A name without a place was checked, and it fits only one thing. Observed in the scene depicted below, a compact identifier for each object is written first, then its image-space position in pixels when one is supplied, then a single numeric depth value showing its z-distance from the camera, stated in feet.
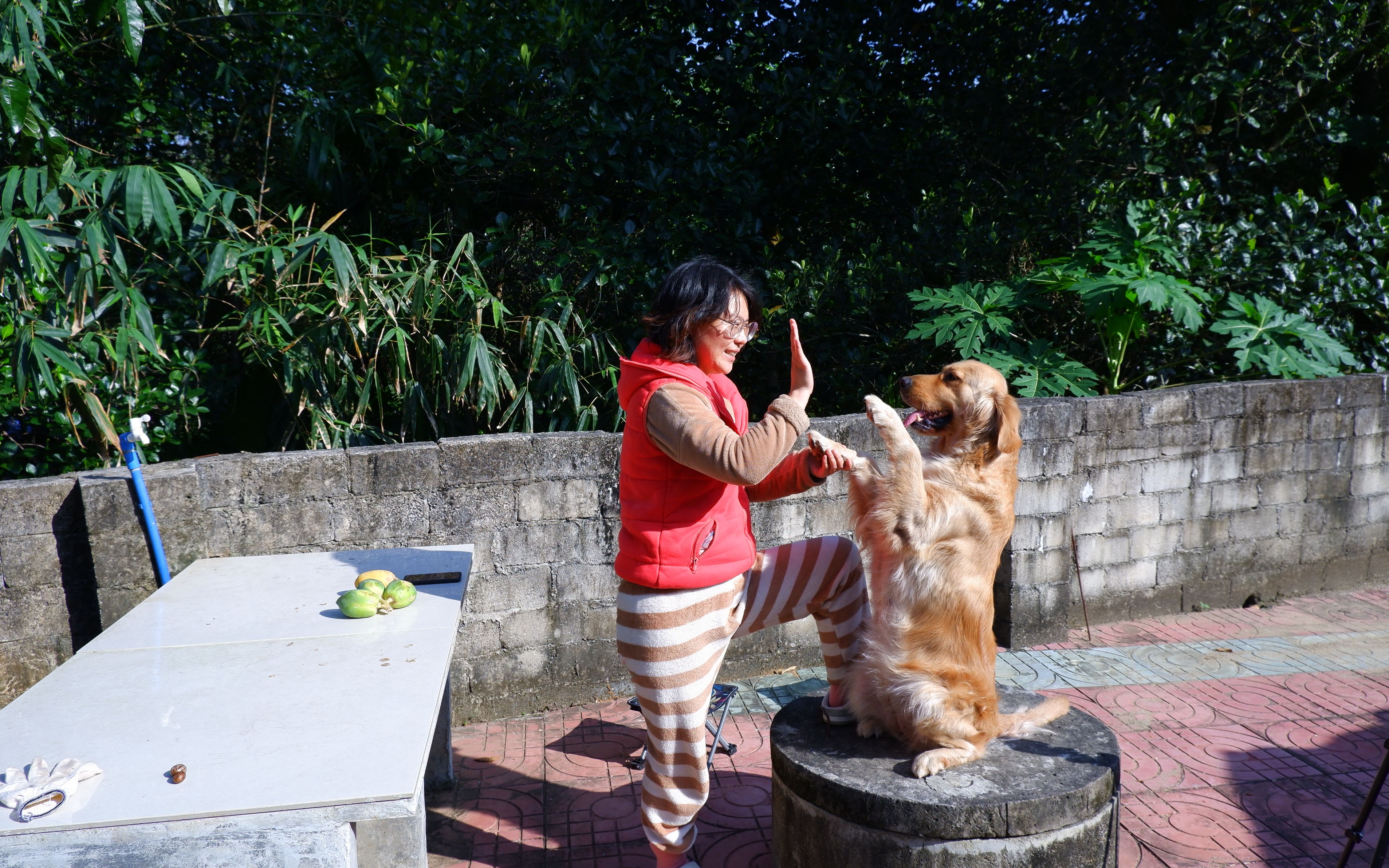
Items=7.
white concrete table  5.50
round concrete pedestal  7.31
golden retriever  8.24
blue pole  11.36
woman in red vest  8.30
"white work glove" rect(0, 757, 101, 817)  5.51
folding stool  12.35
